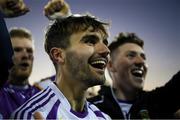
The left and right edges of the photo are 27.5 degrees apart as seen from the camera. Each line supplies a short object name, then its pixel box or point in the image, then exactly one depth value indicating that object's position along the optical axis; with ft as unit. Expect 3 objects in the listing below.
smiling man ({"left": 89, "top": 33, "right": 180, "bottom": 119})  5.60
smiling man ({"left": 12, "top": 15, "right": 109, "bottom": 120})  3.93
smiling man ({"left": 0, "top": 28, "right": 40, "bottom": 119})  4.24
